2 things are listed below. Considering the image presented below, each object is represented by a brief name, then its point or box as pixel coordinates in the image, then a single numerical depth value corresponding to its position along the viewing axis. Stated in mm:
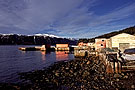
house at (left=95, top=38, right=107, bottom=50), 50219
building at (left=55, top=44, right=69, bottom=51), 91688
